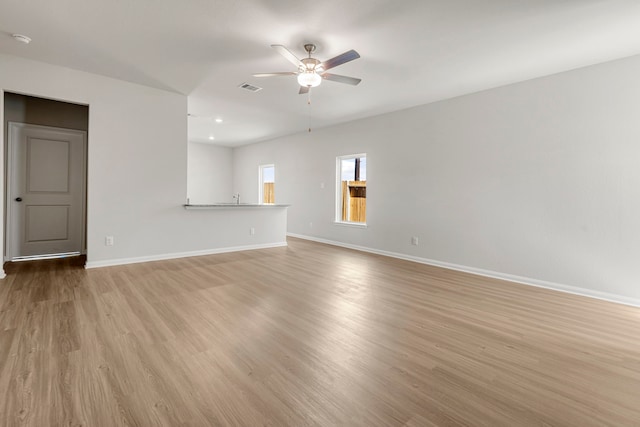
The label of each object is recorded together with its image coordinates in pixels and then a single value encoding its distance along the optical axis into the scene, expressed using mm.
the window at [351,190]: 6141
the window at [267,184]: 8375
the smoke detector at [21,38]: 2939
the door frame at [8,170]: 4172
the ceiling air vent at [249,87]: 4202
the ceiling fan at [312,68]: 2765
